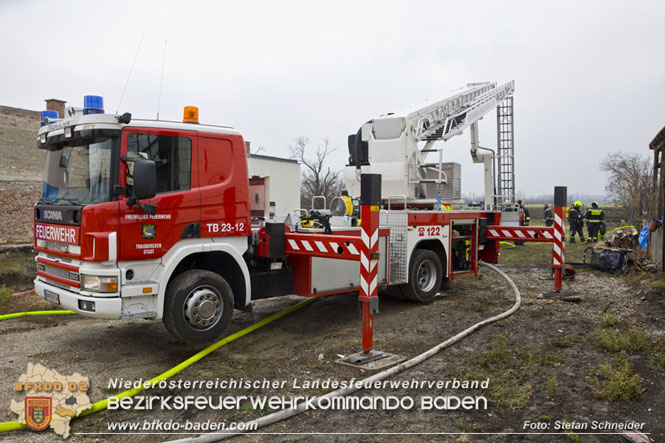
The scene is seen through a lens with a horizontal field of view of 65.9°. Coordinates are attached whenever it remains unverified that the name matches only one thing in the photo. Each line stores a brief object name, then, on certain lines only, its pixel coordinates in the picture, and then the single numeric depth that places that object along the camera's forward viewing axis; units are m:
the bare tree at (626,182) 28.15
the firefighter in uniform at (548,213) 24.61
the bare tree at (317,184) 39.31
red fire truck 5.23
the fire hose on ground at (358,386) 3.77
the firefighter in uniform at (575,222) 20.14
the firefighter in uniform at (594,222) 19.52
